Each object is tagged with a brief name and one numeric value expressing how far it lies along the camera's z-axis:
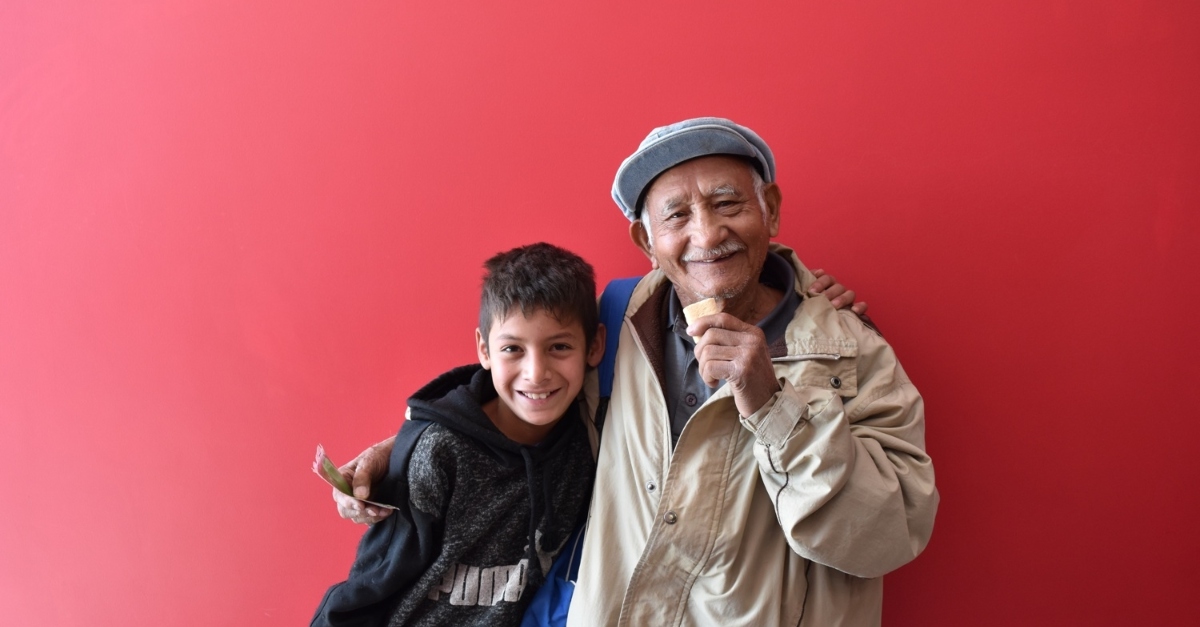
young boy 1.59
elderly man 1.35
